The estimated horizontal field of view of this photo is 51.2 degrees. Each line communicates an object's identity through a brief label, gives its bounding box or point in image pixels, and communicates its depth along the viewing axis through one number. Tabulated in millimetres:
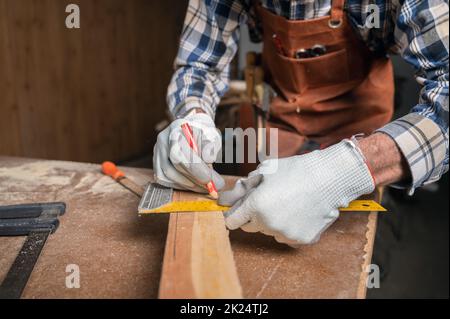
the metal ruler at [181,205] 1043
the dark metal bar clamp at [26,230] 889
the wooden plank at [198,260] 743
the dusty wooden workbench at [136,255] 891
